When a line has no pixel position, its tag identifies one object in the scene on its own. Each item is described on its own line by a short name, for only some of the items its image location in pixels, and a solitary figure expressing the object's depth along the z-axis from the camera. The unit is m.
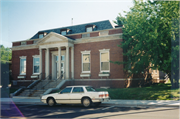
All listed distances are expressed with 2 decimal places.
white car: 13.55
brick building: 23.22
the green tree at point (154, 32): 16.34
